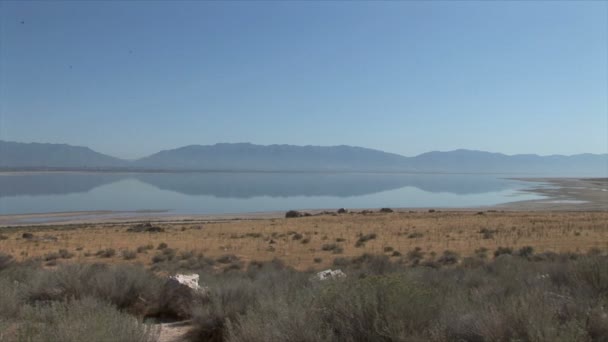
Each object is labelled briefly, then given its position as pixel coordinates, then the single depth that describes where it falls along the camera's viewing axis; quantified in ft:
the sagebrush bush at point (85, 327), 14.29
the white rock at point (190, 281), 27.99
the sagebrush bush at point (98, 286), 27.58
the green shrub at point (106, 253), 62.59
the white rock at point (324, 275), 30.46
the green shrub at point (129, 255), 61.21
